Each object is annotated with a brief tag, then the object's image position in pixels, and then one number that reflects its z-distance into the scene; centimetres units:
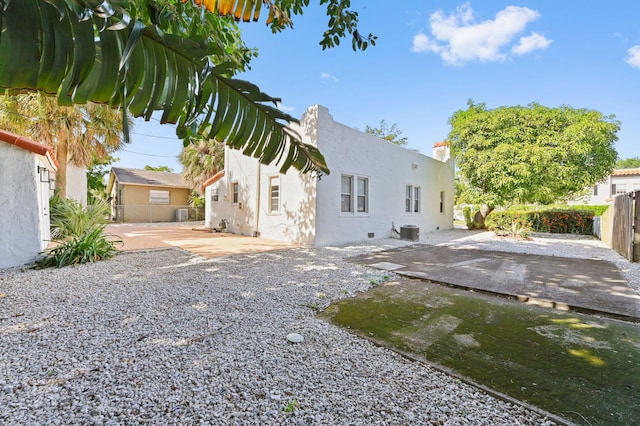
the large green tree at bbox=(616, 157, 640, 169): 4300
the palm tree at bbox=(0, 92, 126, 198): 1057
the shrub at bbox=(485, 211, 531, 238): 1283
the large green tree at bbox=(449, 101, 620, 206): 1262
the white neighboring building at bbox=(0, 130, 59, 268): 576
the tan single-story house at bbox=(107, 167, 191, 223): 2210
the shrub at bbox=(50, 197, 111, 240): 830
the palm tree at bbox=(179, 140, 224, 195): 1958
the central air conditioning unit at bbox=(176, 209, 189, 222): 2298
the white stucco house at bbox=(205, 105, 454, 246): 977
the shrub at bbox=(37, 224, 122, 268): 617
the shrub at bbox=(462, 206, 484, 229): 1755
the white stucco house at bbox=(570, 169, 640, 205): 2466
